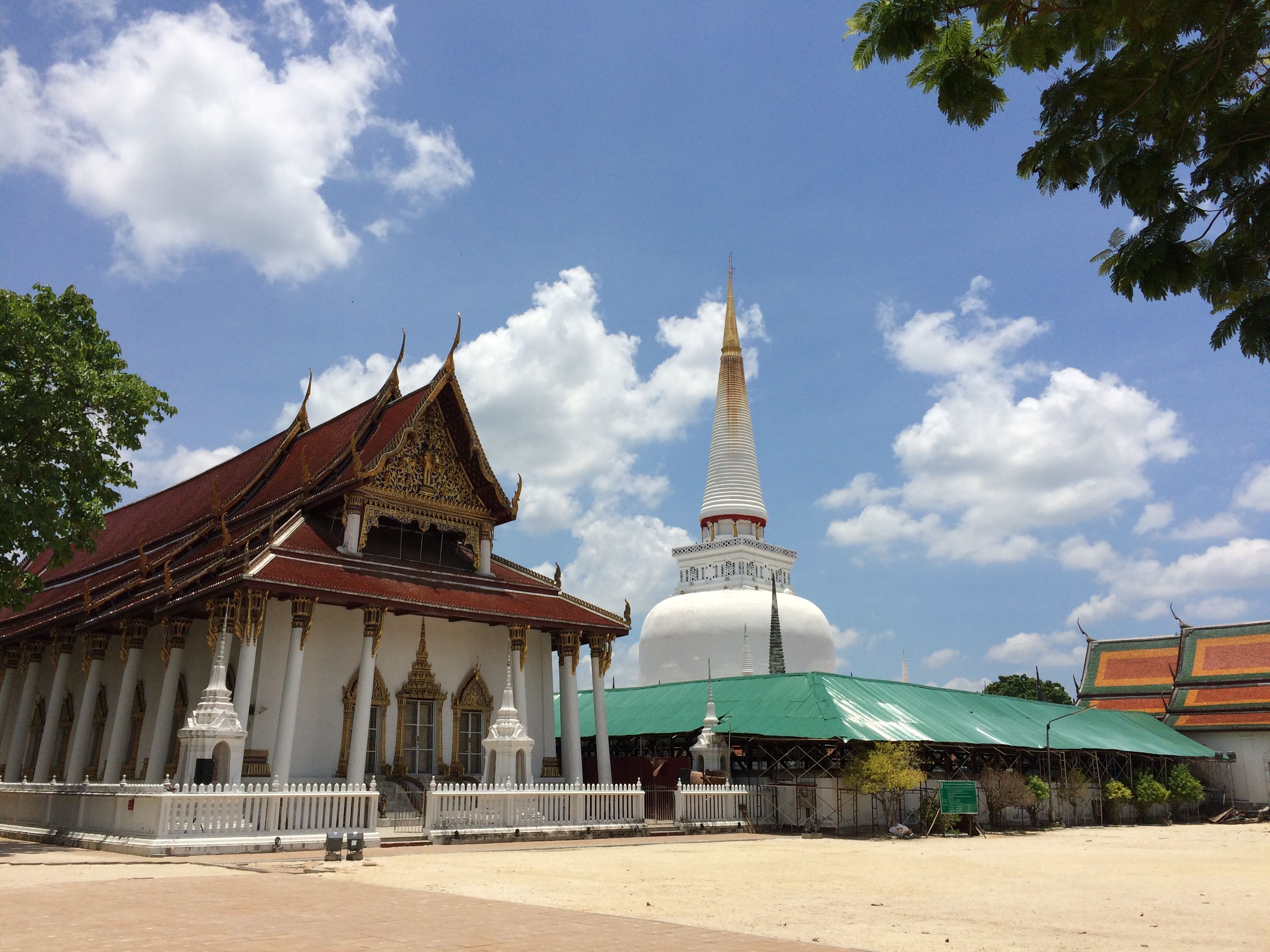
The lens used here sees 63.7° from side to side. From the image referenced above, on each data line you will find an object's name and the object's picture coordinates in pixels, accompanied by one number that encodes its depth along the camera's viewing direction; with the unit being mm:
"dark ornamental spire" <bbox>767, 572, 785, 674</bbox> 40594
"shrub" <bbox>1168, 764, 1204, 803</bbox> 35312
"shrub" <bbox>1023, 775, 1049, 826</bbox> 27984
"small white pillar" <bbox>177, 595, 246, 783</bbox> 16625
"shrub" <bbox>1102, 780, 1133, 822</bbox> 32312
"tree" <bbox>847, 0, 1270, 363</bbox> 6695
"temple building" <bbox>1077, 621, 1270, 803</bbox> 40219
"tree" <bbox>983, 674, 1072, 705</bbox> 68750
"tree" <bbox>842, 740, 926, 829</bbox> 23422
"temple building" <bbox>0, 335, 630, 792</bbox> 19109
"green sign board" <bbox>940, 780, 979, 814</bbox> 24125
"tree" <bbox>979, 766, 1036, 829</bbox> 26938
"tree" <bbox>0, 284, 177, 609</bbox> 17734
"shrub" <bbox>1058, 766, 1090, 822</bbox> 30641
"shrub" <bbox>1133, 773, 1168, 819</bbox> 33750
